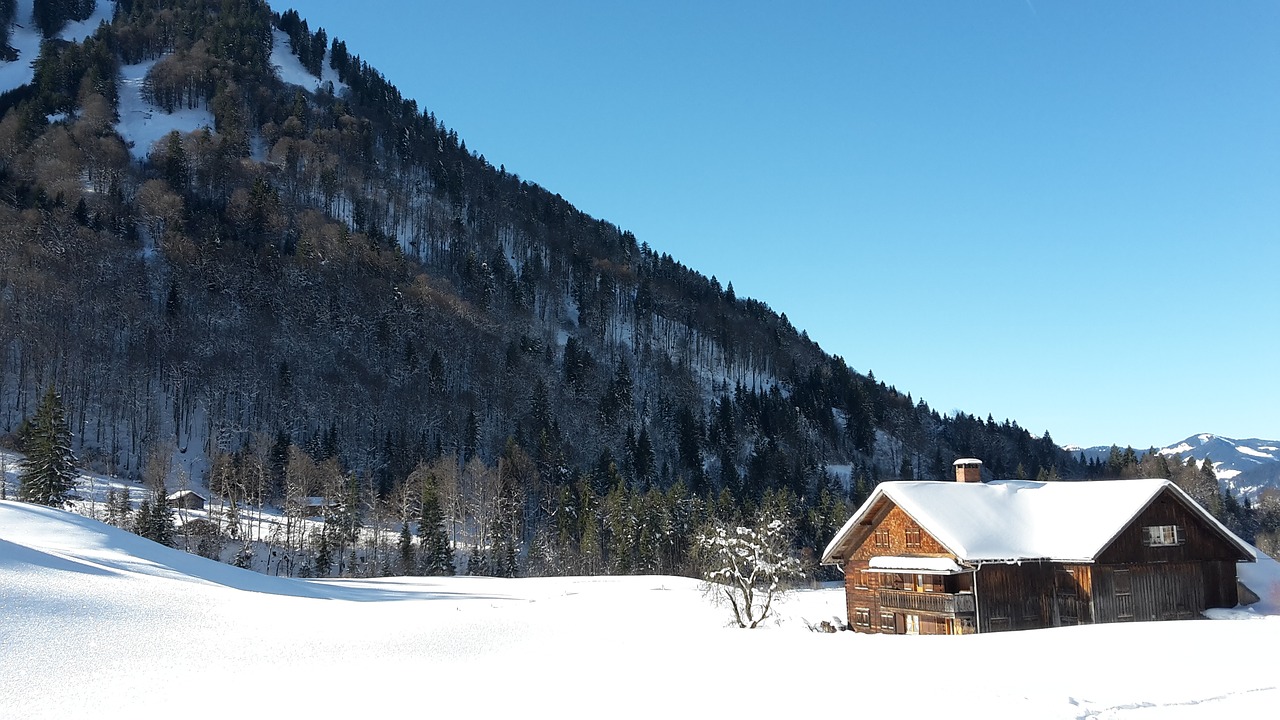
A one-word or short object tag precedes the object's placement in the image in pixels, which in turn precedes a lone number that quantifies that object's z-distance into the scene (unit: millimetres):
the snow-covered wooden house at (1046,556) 32312
